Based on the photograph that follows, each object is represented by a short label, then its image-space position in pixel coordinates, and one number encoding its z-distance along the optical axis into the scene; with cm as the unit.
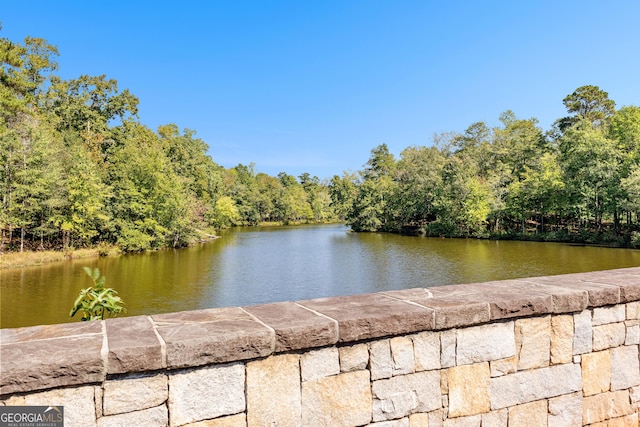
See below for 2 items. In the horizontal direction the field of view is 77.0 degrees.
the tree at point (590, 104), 4391
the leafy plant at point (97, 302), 338
